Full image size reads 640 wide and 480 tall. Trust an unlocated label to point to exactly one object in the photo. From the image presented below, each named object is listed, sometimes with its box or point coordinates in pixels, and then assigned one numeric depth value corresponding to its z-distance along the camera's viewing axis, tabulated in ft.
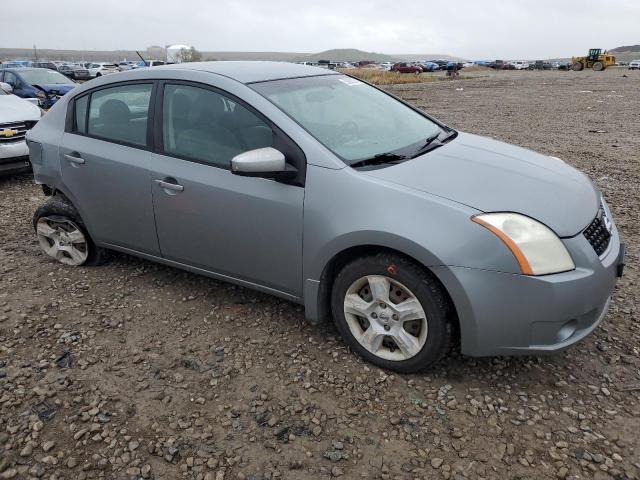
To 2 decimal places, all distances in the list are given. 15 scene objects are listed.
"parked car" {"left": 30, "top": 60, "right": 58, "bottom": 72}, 128.42
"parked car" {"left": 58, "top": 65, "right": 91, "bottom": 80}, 119.60
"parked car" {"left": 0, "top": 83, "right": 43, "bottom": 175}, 22.08
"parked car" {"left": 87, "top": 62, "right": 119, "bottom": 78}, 124.42
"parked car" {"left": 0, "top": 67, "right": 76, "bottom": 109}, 47.14
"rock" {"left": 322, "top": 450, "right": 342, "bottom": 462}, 7.67
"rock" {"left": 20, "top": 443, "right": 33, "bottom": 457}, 7.81
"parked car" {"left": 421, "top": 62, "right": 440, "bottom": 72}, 205.24
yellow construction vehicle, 166.30
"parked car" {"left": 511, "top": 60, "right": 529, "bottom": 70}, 245.32
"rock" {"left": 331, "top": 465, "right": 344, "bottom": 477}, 7.39
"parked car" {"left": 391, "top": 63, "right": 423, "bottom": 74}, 183.73
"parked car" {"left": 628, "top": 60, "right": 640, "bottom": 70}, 188.75
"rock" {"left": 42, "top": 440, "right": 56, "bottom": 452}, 7.91
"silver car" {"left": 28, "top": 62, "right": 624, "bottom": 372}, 8.21
